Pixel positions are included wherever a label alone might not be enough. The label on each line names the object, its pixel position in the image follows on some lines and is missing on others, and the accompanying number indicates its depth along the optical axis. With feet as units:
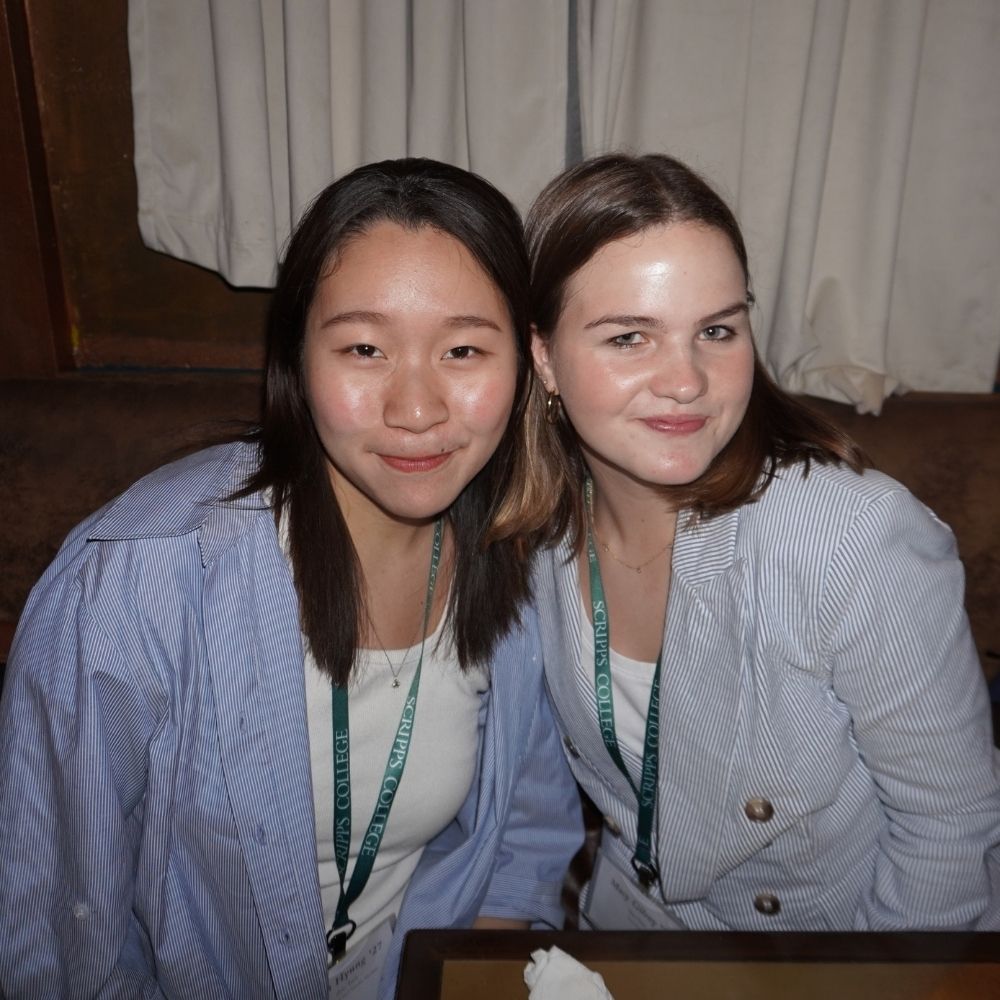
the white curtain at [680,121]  6.94
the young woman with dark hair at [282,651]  3.76
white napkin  2.81
